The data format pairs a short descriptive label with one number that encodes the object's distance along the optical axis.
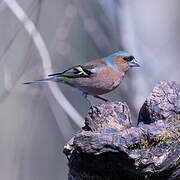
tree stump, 4.73
